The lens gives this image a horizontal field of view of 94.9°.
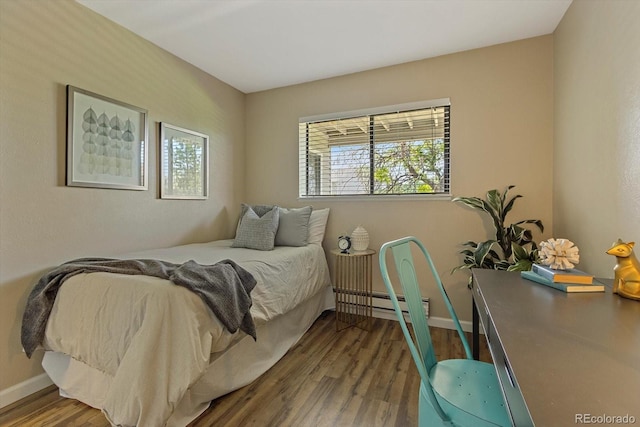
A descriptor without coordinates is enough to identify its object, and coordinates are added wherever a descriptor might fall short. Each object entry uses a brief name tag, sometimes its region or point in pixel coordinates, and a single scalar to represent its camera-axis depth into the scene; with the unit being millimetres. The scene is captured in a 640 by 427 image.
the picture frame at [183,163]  2600
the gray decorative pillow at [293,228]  2787
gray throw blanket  1482
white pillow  2955
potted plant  2128
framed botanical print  1949
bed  1253
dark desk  475
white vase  2730
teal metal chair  881
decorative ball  1233
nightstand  2814
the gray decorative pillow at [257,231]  2607
